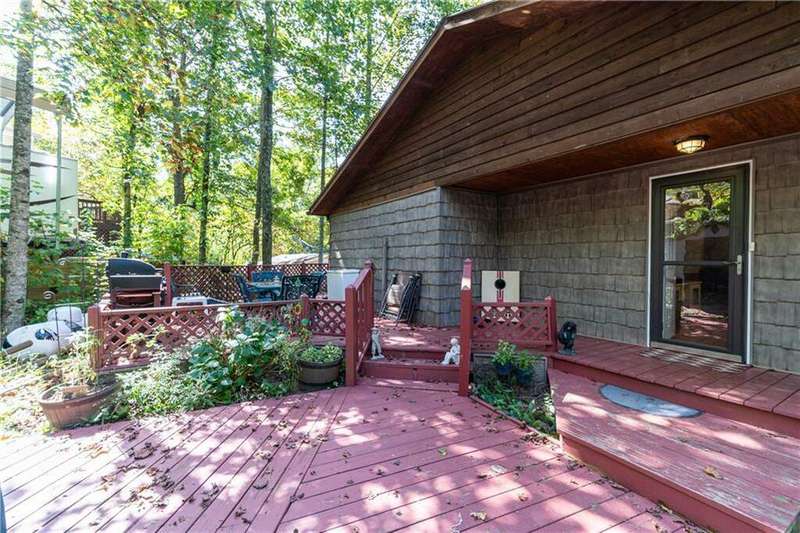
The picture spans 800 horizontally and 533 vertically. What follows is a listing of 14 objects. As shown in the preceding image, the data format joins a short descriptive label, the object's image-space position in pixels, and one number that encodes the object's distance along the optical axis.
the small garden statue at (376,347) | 4.43
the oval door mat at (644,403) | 2.90
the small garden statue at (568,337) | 4.05
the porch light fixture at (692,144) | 3.34
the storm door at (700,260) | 3.62
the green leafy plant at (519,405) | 3.11
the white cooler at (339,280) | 7.17
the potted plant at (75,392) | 3.00
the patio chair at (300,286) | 6.40
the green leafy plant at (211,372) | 3.63
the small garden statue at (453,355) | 4.11
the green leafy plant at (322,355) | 3.93
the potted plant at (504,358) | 3.80
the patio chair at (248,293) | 6.42
